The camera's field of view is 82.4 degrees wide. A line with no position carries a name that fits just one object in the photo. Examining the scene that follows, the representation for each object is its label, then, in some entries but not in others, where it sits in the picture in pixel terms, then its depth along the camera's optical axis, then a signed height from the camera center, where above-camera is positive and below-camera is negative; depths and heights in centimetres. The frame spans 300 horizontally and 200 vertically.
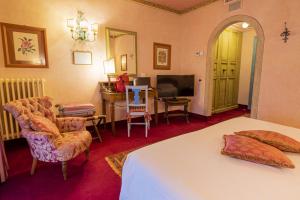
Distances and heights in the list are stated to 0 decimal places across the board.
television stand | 418 -64
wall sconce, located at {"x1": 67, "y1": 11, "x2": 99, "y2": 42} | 312 +90
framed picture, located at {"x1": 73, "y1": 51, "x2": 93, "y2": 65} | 325 +36
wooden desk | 333 -42
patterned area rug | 219 -116
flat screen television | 427 -21
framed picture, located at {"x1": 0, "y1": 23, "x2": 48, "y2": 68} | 263 +48
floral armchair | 183 -68
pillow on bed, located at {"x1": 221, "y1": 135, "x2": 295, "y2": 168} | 108 -51
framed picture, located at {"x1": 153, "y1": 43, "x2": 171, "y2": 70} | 437 +53
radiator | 255 -26
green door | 489 +20
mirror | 363 +60
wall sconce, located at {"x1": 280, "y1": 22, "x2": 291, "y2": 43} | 284 +71
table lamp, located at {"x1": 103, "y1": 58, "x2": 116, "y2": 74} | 358 +22
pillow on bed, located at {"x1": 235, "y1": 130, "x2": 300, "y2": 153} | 127 -49
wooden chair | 321 -56
